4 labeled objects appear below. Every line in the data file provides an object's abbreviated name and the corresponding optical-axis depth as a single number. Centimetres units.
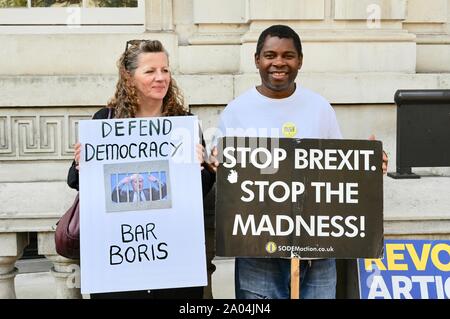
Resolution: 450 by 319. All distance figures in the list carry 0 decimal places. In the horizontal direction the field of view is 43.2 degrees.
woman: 250
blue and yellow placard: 272
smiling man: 250
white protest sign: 245
